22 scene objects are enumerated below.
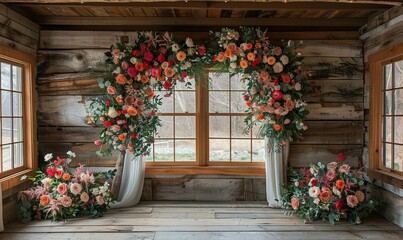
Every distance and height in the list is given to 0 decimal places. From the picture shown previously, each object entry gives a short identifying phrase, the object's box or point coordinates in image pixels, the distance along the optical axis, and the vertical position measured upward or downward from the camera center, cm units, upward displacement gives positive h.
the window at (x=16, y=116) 338 +3
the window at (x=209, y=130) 412 -15
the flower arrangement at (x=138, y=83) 363 +41
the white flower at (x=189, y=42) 368 +87
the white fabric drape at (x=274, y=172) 383 -65
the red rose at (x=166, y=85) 369 +38
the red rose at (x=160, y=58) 367 +69
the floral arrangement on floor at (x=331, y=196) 338 -84
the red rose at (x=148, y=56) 363 +70
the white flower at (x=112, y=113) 358 +6
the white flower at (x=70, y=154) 369 -41
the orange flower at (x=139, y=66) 363 +59
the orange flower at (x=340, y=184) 338 -70
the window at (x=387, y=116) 340 +2
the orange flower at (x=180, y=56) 364 +71
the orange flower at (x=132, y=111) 357 +8
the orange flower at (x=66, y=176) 354 -64
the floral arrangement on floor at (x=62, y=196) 343 -85
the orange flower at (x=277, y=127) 363 -10
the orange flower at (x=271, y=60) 364 +66
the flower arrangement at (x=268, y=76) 364 +48
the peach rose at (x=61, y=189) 341 -75
